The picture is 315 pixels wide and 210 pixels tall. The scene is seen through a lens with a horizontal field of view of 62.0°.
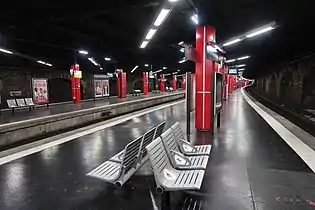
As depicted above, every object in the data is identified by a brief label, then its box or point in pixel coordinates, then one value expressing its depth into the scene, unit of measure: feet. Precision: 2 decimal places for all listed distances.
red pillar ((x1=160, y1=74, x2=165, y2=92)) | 143.04
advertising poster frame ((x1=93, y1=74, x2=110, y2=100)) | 67.92
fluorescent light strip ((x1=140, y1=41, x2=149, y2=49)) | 51.49
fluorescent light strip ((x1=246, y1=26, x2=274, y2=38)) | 32.49
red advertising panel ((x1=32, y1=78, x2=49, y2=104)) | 47.11
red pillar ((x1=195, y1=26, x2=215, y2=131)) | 25.36
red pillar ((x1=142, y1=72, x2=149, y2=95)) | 111.96
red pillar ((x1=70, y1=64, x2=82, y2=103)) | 59.98
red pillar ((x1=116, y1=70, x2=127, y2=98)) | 81.77
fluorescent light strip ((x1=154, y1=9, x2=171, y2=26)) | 28.09
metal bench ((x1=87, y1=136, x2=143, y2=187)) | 10.69
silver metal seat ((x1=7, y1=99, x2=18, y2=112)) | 42.39
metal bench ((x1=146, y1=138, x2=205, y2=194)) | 9.30
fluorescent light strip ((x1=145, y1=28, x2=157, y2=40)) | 38.48
